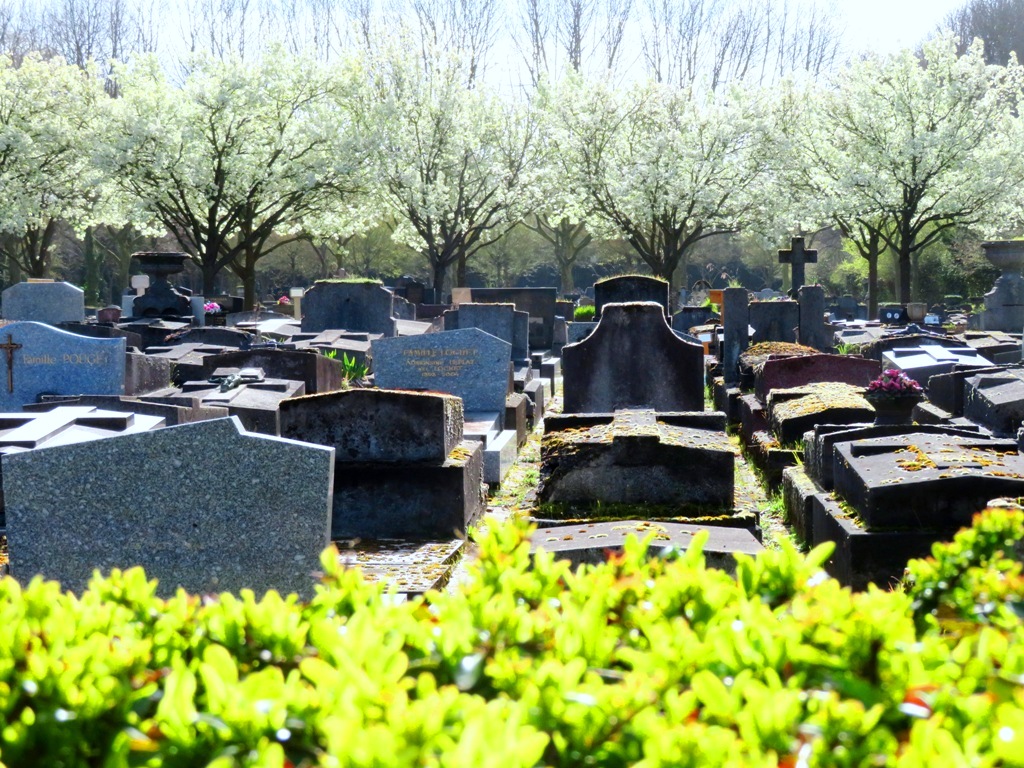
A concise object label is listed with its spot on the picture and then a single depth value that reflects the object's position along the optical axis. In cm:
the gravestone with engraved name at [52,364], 1118
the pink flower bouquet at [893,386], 877
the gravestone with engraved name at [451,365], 1184
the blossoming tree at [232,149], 3038
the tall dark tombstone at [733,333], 1659
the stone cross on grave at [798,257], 2478
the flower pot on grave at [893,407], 880
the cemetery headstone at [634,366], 1095
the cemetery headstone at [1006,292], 2461
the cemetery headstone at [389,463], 788
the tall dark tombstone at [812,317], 1845
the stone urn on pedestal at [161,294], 2323
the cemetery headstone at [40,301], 2152
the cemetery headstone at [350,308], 1988
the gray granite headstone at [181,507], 529
